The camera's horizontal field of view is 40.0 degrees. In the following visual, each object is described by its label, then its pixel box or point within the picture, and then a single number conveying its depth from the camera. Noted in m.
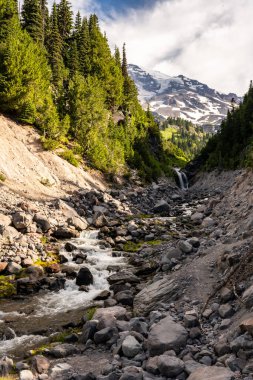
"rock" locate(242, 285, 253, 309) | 9.80
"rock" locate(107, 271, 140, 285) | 18.23
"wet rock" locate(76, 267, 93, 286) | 18.71
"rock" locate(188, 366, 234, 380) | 7.30
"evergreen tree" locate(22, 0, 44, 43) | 61.12
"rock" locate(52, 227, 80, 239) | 25.78
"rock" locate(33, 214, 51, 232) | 25.14
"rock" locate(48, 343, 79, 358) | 11.05
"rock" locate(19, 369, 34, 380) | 9.34
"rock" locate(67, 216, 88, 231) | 28.58
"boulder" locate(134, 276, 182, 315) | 13.24
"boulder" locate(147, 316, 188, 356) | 9.67
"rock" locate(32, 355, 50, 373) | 9.94
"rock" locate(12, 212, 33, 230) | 23.19
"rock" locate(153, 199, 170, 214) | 42.53
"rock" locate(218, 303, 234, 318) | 10.45
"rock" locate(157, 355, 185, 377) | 8.46
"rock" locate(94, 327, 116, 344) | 11.50
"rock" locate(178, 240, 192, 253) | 18.19
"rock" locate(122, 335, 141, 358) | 10.03
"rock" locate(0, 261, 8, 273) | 19.10
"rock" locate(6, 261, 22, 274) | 19.03
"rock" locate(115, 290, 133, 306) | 15.34
